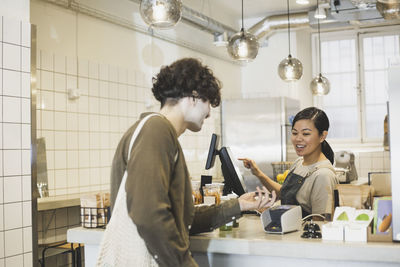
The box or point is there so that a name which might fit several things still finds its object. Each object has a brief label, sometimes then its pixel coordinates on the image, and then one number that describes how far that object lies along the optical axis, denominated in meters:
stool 3.86
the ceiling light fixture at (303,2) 6.87
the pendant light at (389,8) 2.94
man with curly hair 1.58
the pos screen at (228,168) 2.49
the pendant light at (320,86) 6.31
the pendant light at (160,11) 3.02
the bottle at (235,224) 2.34
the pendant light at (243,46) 3.89
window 7.86
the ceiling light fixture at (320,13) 6.38
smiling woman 2.61
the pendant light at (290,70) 4.96
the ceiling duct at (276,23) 7.05
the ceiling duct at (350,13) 6.14
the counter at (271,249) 1.84
